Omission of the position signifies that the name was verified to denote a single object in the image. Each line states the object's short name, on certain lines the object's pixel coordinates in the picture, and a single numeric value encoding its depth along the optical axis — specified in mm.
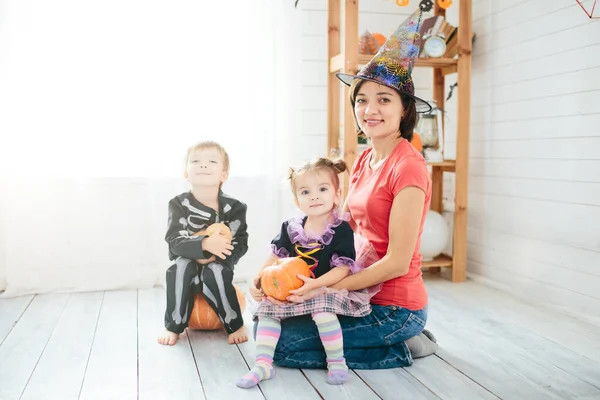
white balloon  3441
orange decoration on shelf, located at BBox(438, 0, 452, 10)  3117
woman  2104
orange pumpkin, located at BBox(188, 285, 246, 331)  2500
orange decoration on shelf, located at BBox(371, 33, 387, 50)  3396
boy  2430
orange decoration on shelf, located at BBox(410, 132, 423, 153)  3219
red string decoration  2562
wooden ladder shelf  3186
